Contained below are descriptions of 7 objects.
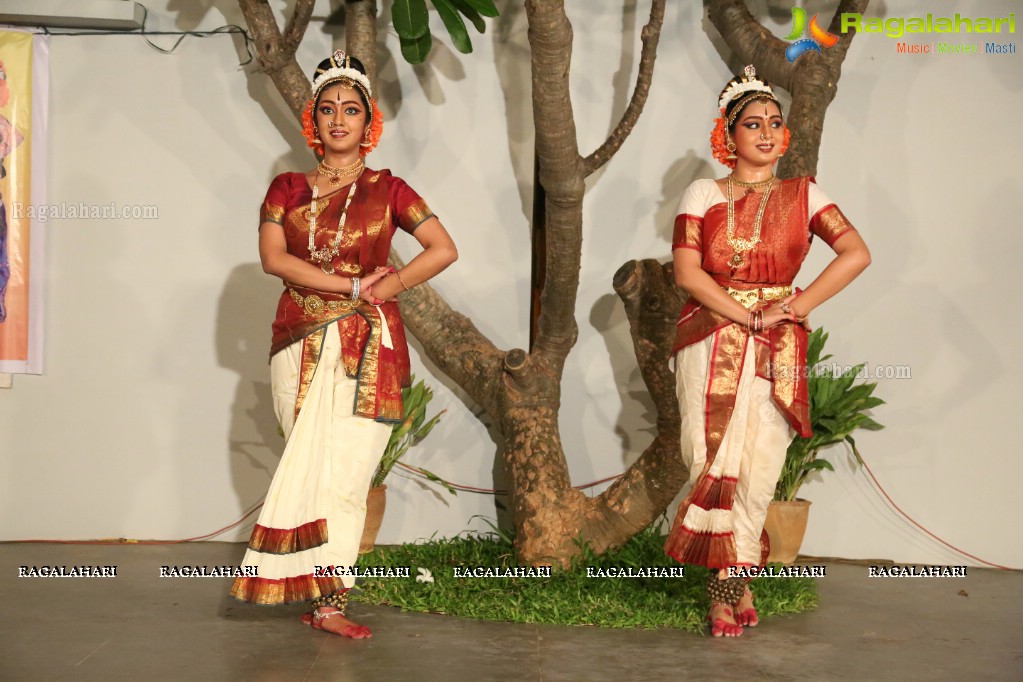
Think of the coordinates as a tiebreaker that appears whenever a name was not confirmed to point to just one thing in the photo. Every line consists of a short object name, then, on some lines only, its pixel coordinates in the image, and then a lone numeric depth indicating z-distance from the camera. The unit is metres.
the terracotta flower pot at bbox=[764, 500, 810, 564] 4.25
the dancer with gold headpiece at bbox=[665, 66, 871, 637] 3.34
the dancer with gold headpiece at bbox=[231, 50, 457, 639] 3.31
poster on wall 4.57
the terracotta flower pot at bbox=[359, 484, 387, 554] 4.30
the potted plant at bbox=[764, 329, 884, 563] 4.25
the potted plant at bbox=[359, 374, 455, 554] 4.32
